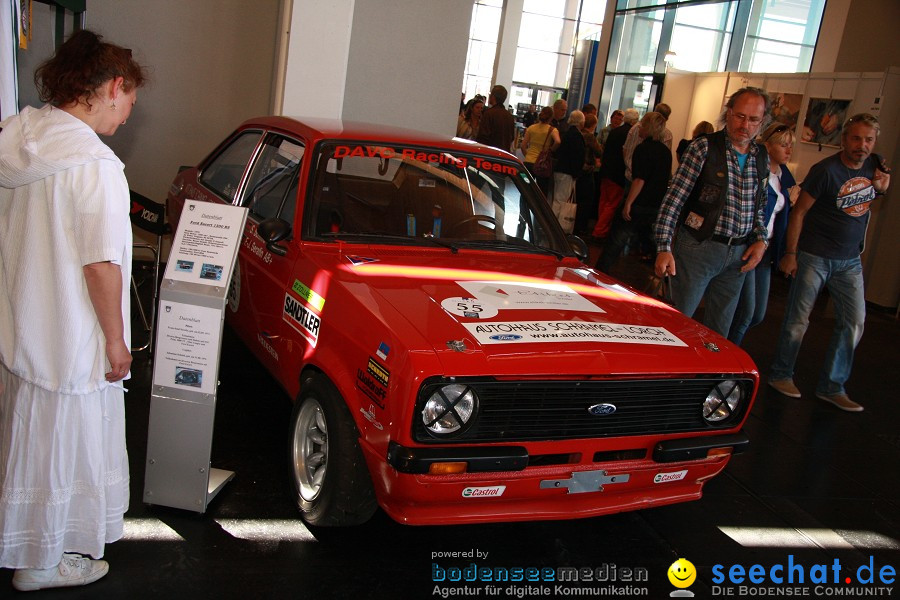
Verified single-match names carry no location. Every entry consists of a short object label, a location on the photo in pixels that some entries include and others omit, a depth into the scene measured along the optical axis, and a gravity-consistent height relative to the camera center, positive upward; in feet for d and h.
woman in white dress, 7.59 -2.16
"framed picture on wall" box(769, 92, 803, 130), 37.99 +2.88
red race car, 9.07 -2.65
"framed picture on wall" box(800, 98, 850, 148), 34.78 +2.31
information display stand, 9.97 -3.23
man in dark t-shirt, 17.60 -1.26
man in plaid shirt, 15.20 -1.04
